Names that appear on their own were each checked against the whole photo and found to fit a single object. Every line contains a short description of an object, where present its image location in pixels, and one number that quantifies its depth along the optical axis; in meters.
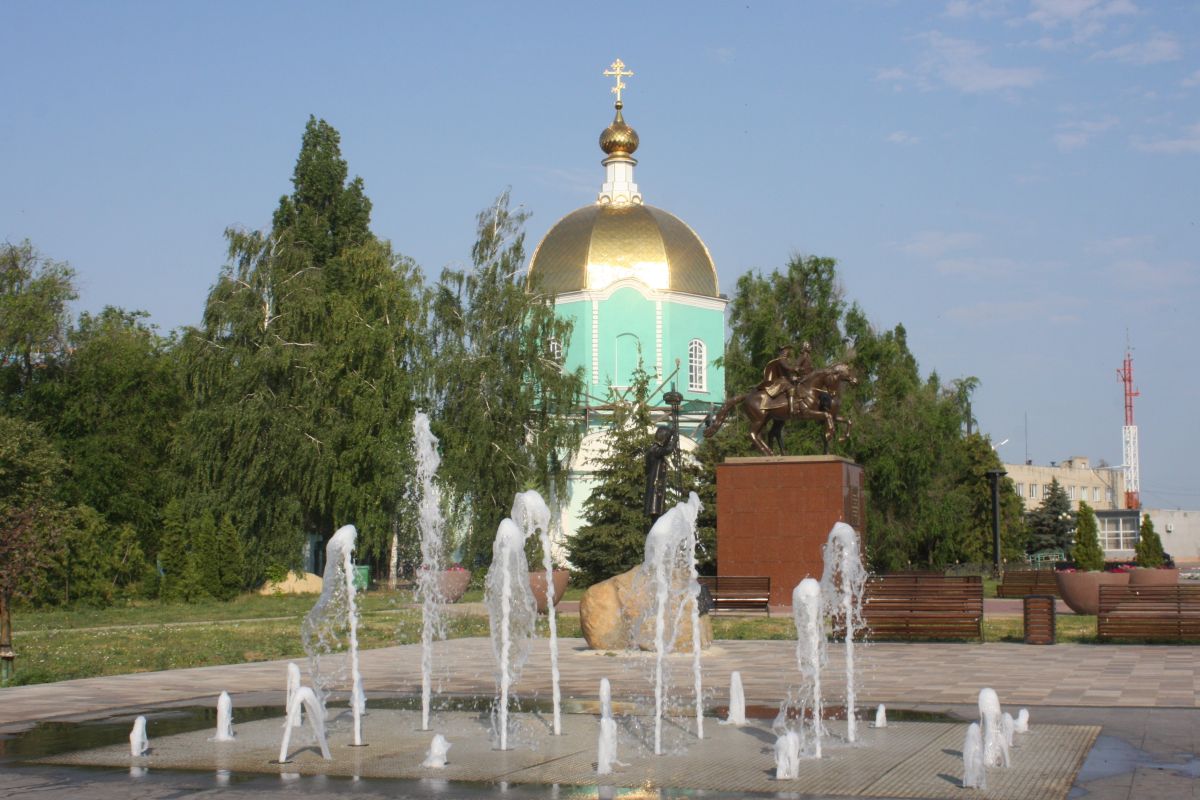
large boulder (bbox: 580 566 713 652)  15.14
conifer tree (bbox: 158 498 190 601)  32.12
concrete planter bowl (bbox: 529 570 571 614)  24.94
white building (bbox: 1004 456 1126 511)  92.00
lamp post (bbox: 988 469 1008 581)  41.28
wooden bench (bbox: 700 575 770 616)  21.59
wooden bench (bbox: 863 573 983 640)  16.92
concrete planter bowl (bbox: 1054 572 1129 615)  20.98
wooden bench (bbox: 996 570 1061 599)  27.92
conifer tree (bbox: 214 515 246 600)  32.56
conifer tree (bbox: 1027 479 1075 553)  63.25
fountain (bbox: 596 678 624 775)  7.83
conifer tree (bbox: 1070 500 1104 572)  38.97
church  45.19
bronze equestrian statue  23.73
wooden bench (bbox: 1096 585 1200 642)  16.28
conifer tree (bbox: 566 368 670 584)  35.88
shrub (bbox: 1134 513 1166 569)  37.16
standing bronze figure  17.78
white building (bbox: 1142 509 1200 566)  87.50
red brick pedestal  21.92
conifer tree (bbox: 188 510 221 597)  32.28
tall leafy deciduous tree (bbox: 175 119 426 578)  34.41
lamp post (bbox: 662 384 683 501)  18.75
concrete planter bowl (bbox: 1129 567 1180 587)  21.86
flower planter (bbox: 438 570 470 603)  28.42
